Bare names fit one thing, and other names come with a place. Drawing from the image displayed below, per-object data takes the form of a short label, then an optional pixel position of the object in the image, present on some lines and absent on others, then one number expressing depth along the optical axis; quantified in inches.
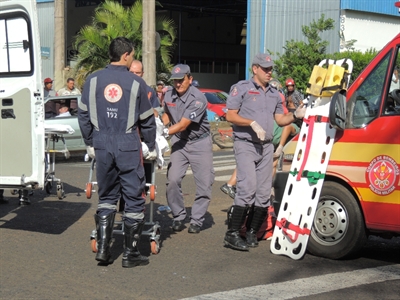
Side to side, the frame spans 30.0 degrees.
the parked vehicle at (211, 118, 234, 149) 827.4
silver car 668.1
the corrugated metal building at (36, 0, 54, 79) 1487.3
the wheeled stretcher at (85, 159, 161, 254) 275.6
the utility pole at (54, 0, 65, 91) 901.2
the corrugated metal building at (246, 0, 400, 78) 1159.0
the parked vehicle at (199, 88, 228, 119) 1048.8
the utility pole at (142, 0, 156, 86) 791.7
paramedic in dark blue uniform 260.4
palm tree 1109.7
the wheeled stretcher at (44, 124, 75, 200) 418.3
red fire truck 263.7
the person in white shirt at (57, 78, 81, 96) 738.2
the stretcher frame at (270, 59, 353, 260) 280.7
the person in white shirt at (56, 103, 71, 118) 683.4
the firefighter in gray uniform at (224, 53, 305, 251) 301.6
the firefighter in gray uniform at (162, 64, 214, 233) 336.8
